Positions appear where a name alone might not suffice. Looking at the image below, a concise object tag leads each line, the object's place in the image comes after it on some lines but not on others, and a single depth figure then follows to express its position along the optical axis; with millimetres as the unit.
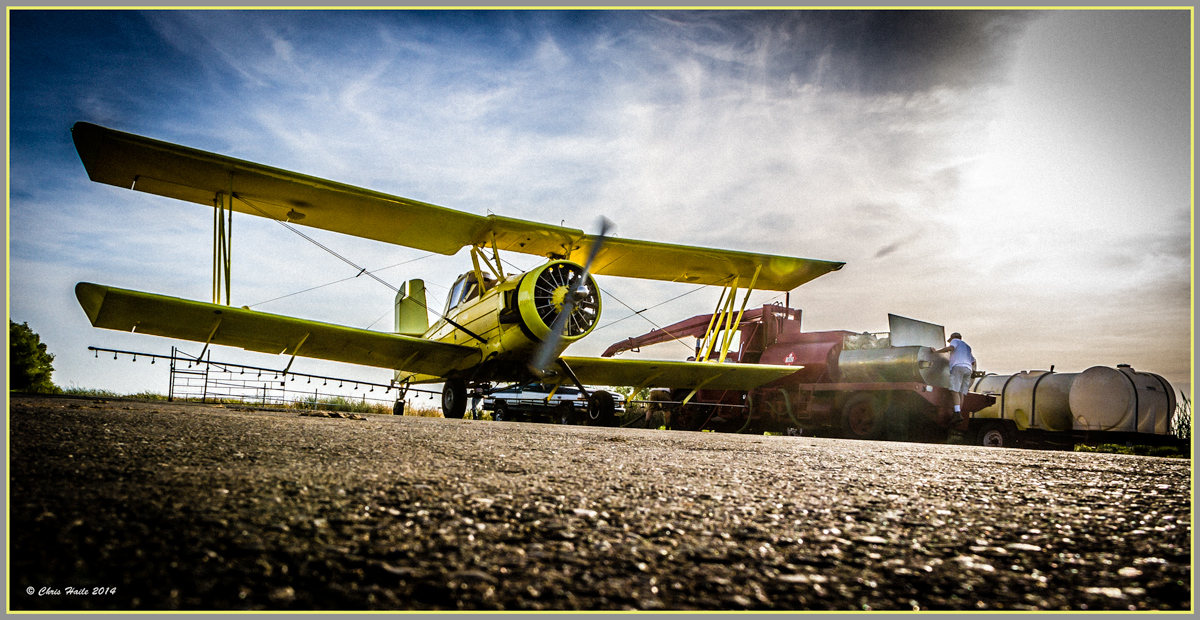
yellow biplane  7727
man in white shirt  10047
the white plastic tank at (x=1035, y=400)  10094
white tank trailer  9336
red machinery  9305
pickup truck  12539
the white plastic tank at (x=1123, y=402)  9328
